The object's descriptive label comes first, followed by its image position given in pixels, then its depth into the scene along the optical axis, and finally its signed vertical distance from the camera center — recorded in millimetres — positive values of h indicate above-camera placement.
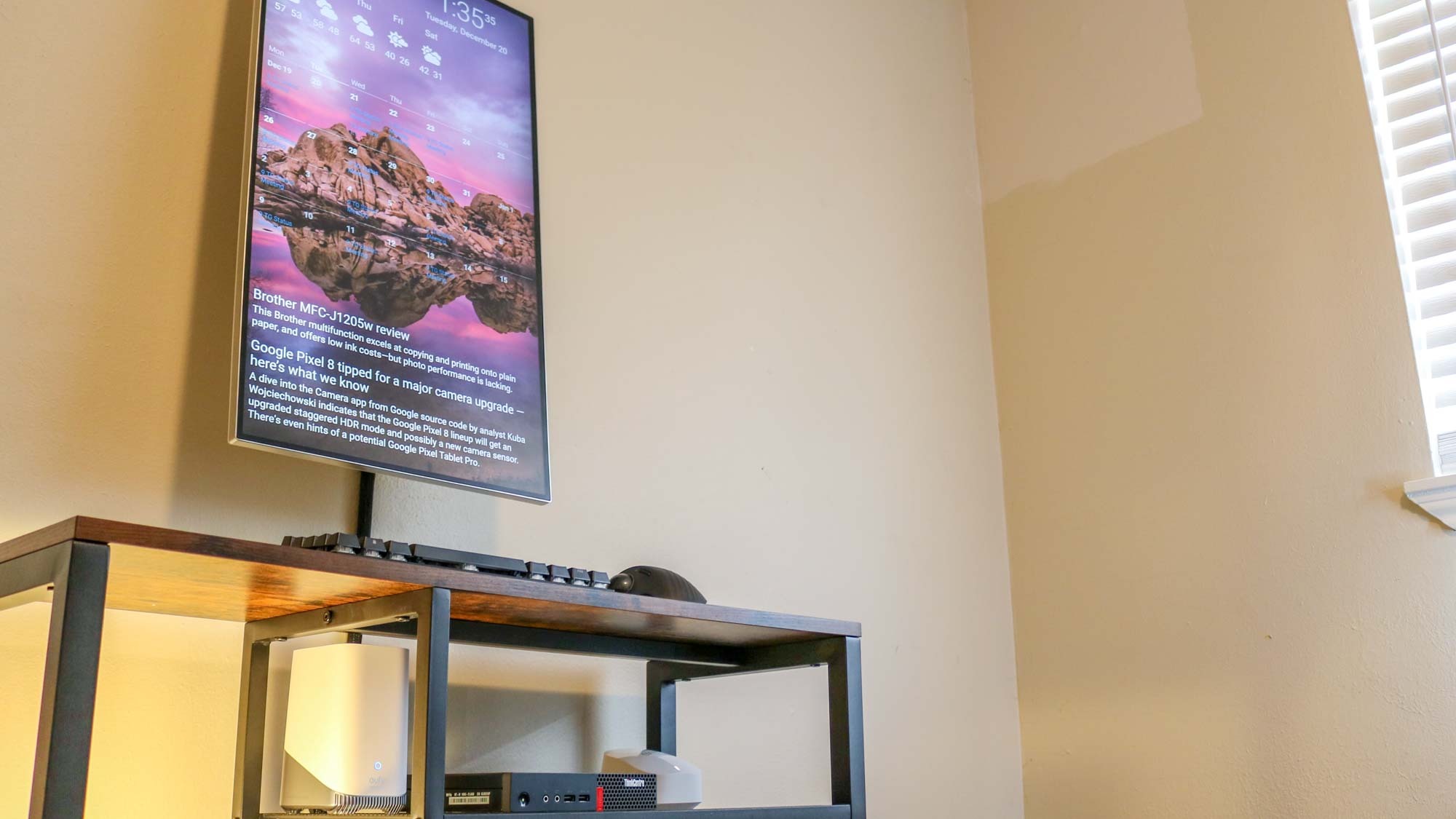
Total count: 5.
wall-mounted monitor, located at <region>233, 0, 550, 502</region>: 1310 +575
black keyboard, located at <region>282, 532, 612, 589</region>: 1114 +160
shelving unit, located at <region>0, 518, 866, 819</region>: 894 +108
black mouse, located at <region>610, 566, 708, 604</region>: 1558 +170
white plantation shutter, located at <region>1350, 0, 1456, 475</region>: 2107 +994
